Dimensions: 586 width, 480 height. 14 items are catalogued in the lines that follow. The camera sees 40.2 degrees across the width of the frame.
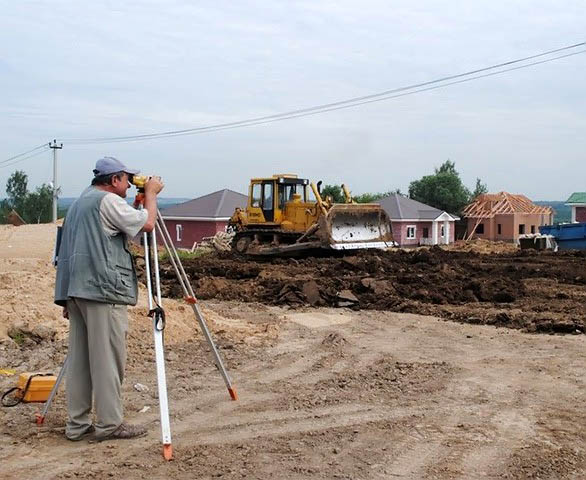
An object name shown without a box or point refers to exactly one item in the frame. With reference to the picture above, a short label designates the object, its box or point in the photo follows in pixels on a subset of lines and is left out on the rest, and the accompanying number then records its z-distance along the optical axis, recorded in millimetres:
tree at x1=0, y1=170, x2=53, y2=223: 90375
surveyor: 5340
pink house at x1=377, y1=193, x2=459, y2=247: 57500
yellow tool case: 6531
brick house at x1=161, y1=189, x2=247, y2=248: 53500
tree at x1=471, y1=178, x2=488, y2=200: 89331
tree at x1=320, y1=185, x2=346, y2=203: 63128
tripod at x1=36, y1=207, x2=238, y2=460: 5082
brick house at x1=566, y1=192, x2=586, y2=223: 62553
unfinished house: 57844
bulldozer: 23688
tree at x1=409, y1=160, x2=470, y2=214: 77125
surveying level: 5637
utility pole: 47078
